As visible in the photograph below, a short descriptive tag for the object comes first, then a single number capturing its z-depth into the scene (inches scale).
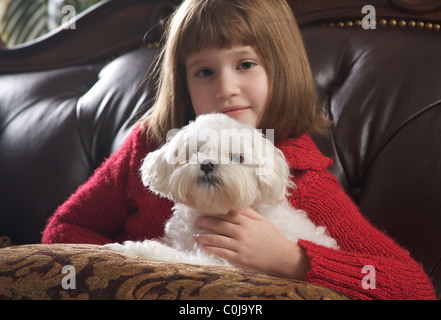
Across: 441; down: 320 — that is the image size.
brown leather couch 33.8
